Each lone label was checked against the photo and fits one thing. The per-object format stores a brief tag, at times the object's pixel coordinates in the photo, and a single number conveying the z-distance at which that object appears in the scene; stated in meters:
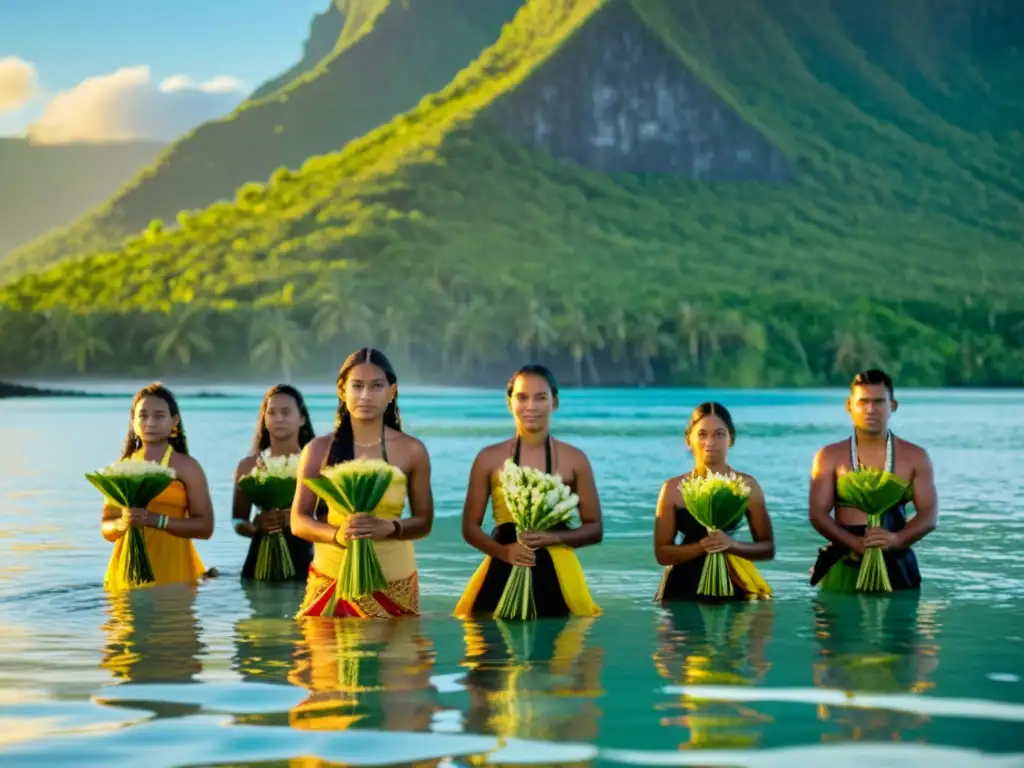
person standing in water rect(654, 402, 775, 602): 11.30
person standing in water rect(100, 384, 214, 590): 12.44
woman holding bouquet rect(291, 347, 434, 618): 9.77
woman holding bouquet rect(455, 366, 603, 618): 10.19
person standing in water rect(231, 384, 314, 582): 13.30
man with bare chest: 11.88
